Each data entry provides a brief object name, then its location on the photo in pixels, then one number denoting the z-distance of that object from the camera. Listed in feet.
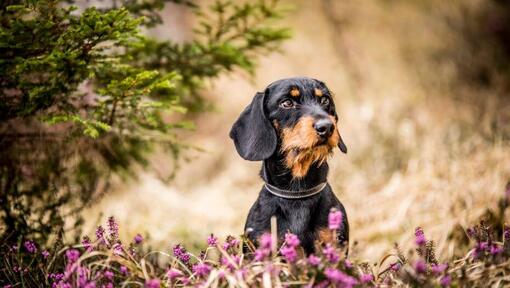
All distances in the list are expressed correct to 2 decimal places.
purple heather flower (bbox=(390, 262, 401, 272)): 8.81
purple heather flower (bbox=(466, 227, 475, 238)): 9.80
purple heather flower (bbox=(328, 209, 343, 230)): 7.60
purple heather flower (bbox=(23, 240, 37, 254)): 10.15
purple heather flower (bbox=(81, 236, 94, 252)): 9.06
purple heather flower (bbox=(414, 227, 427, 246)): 7.59
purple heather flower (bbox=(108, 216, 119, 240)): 9.33
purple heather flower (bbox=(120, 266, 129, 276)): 8.47
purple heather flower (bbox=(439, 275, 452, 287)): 7.40
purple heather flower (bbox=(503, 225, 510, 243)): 9.02
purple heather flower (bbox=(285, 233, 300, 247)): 7.75
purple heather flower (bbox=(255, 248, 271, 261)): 7.48
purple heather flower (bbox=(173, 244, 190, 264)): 9.31
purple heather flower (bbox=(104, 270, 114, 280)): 8.19
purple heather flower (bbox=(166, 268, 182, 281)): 8.45
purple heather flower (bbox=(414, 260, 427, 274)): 6.95
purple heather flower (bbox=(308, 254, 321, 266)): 7.71
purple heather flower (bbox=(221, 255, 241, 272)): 8.43
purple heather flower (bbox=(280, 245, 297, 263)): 7.70
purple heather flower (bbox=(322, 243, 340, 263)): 7.74
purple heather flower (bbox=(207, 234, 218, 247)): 8.87
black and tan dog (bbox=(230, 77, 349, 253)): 9.48
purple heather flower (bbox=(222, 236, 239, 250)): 9.12
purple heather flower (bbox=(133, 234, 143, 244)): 8.70
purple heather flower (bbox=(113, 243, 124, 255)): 8.92
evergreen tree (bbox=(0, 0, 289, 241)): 10.37
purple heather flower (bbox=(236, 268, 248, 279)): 7.90
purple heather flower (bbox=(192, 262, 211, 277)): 8.32
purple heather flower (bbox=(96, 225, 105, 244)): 9.27
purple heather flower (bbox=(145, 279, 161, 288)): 7.23
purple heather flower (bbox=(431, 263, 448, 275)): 7.69
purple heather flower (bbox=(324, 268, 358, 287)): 7.00
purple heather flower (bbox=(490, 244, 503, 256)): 8.20
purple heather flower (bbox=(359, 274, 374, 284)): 7.89
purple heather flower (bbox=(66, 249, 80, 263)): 7.87
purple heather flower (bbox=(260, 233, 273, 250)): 7.41
